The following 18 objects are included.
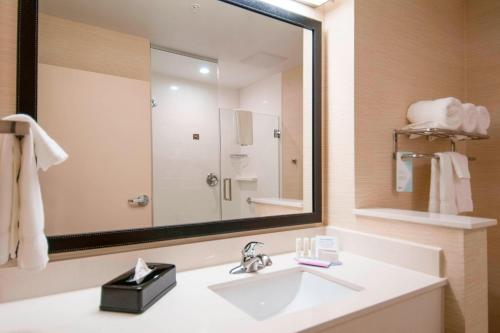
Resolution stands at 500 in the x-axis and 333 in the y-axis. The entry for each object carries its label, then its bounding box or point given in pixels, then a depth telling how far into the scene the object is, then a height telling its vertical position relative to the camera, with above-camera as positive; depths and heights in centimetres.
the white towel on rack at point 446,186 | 145 -10
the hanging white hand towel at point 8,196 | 68 -6
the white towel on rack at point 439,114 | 138 +26
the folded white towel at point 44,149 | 71 +5
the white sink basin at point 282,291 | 102 -46
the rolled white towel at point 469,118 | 147 +26
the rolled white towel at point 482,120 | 154 +26
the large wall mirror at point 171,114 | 95 +22
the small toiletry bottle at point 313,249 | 125 -36
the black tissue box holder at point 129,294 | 77 -34
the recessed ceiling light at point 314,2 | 143 +83
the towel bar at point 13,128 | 68 +10
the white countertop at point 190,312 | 70 -39
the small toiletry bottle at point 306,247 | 127 -35
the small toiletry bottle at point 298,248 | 126 -35
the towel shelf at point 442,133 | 142 +18
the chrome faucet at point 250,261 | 110 -36
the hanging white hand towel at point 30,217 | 68 -11
